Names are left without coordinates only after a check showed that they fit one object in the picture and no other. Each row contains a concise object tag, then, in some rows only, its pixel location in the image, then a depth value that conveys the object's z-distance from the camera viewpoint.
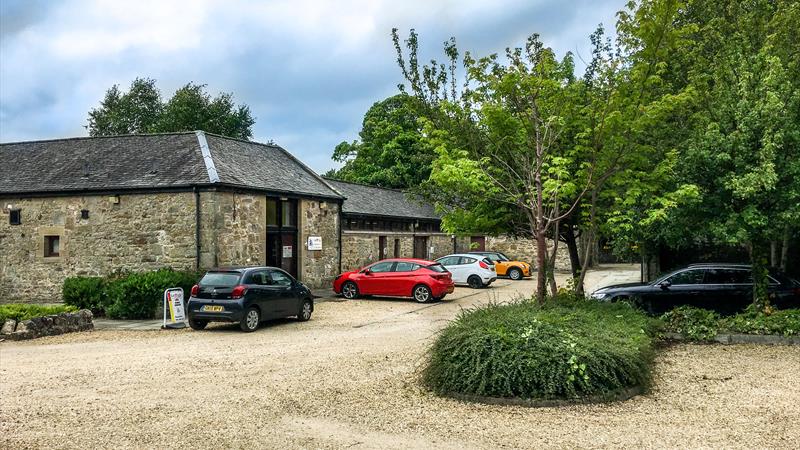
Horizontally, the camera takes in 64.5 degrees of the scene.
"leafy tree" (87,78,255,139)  46.84
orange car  31.55
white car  26.72
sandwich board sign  14.91
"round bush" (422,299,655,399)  7.39
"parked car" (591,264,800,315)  13.55
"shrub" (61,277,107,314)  16.78
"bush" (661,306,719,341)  11.72
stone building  19.23
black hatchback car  13.73
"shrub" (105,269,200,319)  16.27
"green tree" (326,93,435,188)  44.03
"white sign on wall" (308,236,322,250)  23.72
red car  20.56
